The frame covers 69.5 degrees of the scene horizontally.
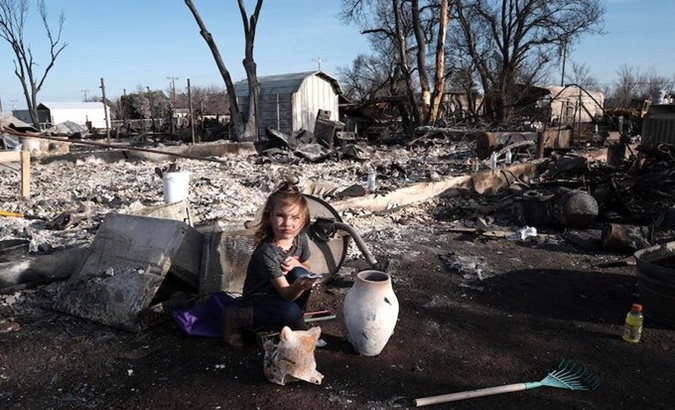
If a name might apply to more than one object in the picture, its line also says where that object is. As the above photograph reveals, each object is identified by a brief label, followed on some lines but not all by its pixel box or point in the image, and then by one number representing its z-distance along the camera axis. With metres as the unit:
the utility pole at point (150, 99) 39.41
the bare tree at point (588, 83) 46.75
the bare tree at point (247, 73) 17.97
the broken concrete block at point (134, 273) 3.29
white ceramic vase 2.80
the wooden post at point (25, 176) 6.77
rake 2.46
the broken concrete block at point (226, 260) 3.69
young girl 2.92
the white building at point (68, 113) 50.47
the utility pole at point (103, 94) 15.68
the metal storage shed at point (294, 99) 24.28
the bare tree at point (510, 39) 26.84
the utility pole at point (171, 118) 22.77
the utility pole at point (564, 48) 27.56
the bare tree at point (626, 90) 48.26
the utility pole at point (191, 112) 15.96
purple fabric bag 3.17
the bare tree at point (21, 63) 35.31
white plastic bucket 5.43
